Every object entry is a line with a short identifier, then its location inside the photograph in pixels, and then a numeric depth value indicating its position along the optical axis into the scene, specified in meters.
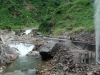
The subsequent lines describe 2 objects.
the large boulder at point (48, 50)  26.72
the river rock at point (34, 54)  29.19
